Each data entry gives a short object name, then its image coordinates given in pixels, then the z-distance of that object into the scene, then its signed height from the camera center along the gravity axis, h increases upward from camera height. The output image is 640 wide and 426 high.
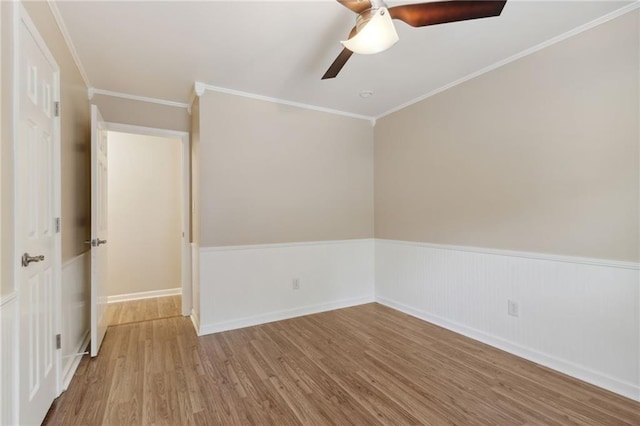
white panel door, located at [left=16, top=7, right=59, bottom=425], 1.44 -0.04
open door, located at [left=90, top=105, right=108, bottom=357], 2.51 -0.12
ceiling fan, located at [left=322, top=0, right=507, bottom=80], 1.53 +1.04
